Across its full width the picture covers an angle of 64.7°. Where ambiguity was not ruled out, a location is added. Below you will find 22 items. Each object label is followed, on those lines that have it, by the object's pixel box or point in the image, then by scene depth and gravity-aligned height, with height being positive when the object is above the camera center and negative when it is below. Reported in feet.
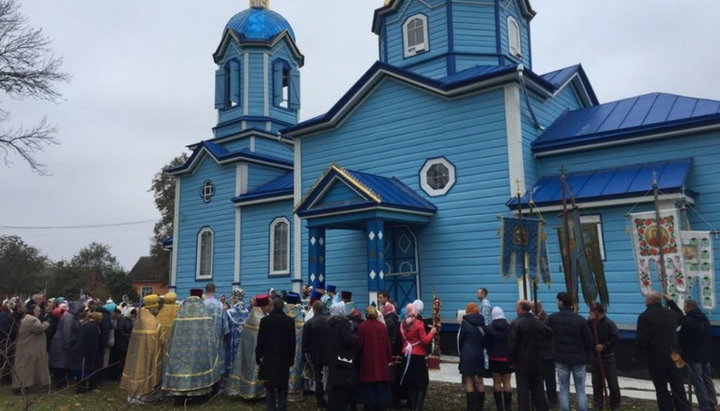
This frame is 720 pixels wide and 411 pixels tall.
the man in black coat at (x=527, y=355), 22.06 -2.67
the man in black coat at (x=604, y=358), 25.18 -3.26
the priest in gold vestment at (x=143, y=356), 27.61 -3.10
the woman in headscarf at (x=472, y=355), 23.52 -2.80
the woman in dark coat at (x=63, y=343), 31.68 -2.70
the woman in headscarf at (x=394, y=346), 25.82 -2.57
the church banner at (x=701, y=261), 30.53 +1.15
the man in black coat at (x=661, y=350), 21.79 -2.58
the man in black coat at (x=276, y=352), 23.38 -2.53
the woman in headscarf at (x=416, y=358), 23.77 -2.93
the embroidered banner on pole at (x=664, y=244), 29.04 +1.96
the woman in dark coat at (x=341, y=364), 22.61 -2.98
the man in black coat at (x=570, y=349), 22.43 -2.51
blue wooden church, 37.65 +8.96
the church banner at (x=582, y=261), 26.81 +1.13
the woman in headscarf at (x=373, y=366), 22.89 -3.09
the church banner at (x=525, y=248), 31.31 +2.11
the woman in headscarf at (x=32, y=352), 30.83 -3.13
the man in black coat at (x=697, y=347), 23.11 -2.60
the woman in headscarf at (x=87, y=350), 30.66 -3.00
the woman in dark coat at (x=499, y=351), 23.67 -2.69
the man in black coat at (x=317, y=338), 23.25 -1.98
